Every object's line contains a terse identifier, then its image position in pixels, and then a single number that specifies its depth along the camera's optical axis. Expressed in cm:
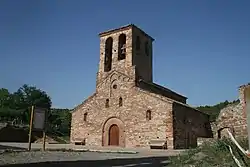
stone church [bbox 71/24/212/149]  2017
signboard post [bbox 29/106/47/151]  1066
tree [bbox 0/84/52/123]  5822
